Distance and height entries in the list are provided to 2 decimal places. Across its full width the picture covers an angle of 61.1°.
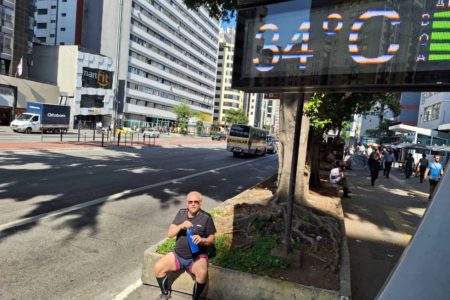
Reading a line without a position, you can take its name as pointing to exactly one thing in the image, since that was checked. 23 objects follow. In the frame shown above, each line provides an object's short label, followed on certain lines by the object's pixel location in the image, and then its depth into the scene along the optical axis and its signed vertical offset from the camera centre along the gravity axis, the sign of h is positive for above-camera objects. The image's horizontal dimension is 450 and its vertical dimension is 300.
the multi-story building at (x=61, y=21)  73.56 +18.59
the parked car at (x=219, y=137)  67.75 -1.47
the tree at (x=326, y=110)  8.57 +0.73
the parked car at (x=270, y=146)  44.88 -1.50
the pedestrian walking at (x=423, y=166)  20.49 -1.07
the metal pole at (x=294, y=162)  4.64 -0.33
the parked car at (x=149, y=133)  52.92 -1.37
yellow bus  30.69 -0.72
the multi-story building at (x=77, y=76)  58.03 +6.37
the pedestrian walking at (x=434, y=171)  13.54 -0.87
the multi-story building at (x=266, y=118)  185.20 +7.78
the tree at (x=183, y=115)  80.38 +2.37
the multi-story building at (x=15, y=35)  46.69 +9.80
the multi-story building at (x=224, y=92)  138.12 +14.05
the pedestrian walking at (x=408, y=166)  21.94 -1.25
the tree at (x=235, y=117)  109.75 +3.92
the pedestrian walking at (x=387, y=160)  21.28 -0.93
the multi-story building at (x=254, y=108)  159.32 +10.46
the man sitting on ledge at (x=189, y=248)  4.29 -1.38
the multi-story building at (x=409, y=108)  54.91 +5.34
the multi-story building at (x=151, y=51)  73.25 +15.58
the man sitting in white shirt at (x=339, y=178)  12.80 -1.31
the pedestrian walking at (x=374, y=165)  16.98 -1.02
